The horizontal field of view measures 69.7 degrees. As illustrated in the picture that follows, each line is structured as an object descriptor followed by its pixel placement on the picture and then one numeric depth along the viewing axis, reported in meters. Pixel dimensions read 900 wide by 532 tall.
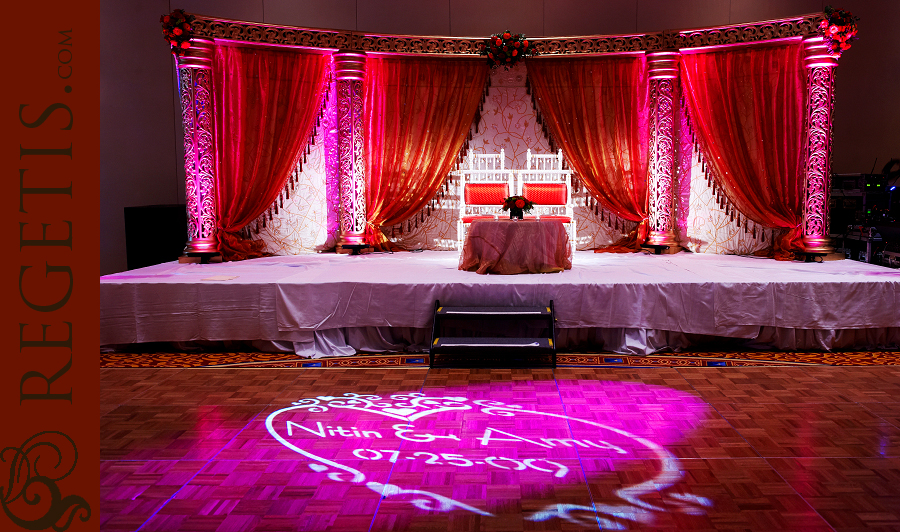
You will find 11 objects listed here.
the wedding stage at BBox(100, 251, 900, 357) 4.64
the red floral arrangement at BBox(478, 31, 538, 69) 6.80
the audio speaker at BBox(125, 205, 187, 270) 6.55
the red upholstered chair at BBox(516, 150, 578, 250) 7.09
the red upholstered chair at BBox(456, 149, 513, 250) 7.12
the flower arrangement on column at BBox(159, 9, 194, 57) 6.12
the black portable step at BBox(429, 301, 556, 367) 4.32
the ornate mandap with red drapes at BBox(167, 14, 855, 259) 6.38
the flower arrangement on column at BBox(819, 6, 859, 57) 6.00
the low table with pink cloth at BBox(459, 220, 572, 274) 5.22
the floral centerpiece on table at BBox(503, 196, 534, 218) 5.53
